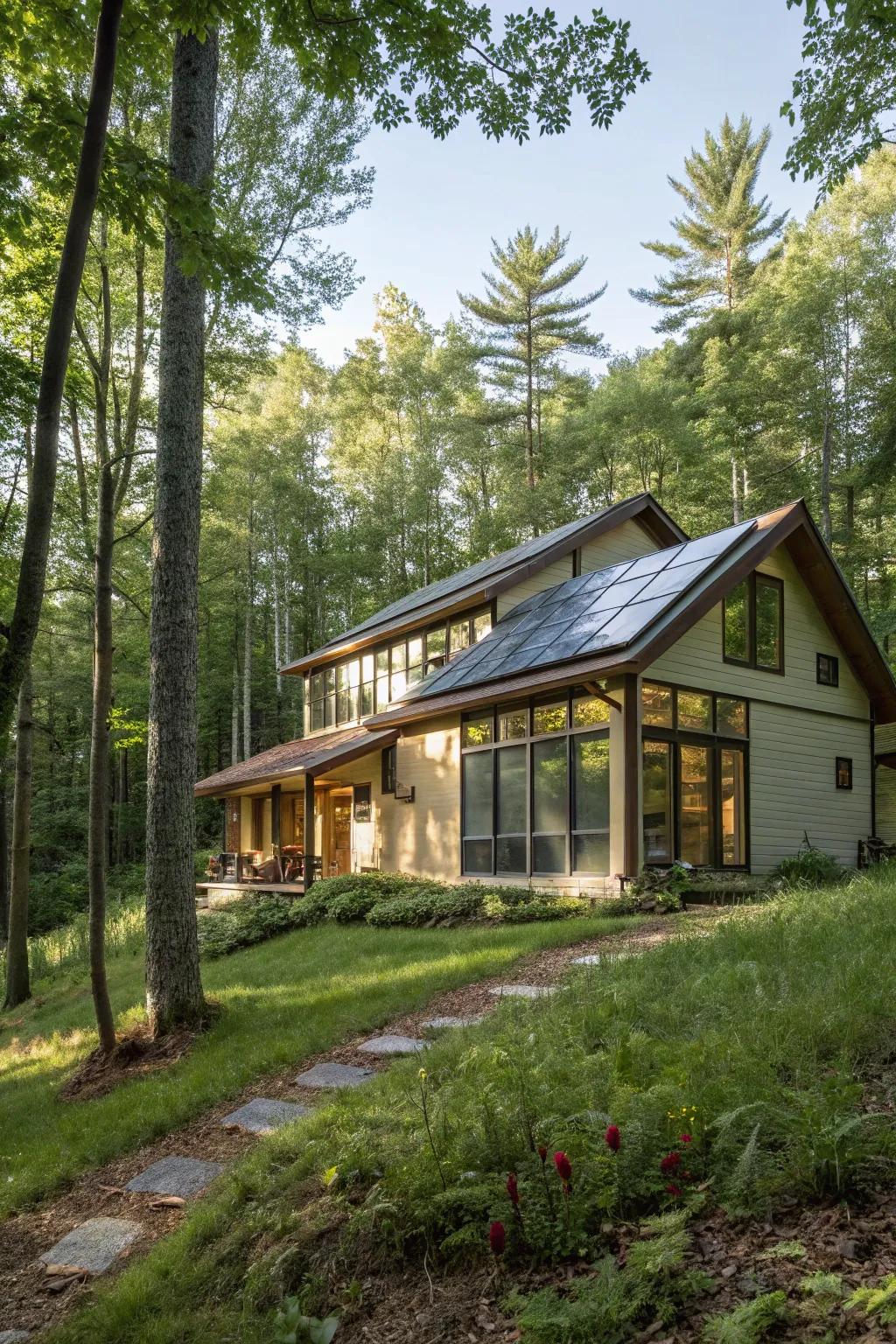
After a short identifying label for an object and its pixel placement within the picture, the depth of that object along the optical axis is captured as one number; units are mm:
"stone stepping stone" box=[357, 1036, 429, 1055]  5564
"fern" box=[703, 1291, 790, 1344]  2000
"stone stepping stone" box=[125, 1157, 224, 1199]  4316
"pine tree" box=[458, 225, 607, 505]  29844
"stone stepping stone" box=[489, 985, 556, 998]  5780
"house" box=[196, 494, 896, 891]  11656
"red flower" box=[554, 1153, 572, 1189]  2588
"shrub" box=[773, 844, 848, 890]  11945
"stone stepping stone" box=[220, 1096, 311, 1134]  4766
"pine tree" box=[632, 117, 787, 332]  29109
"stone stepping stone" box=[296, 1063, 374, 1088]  5246
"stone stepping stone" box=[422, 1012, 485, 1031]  5752
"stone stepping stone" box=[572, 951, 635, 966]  6595
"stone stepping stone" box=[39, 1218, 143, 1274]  3771
